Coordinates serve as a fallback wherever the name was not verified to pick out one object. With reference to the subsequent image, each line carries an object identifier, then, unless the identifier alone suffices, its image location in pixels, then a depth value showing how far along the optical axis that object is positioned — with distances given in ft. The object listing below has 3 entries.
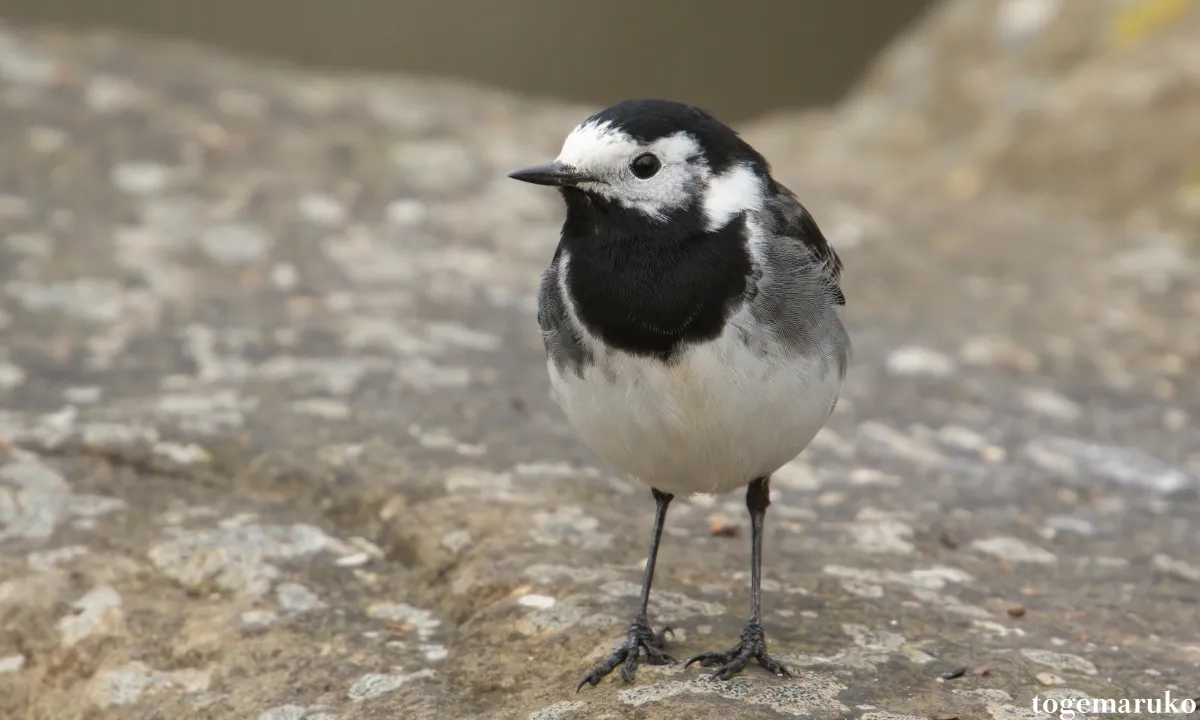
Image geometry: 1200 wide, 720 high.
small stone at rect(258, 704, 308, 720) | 23.57
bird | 23.61
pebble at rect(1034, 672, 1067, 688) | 23.49
